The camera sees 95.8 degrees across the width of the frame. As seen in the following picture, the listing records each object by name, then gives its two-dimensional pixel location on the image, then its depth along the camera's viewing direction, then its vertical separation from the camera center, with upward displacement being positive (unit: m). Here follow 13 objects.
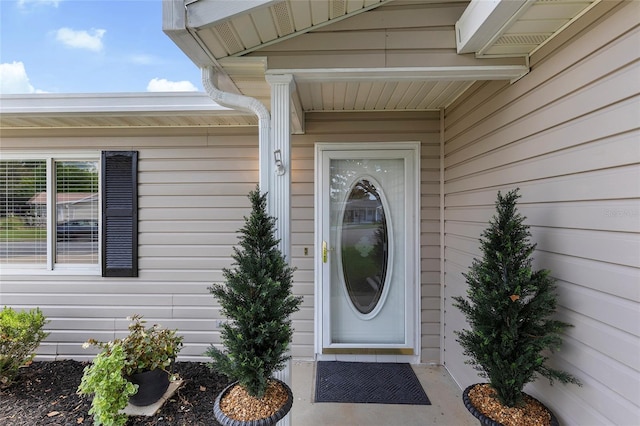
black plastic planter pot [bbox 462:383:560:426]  1.40 -1.02
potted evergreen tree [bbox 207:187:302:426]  1.55 -0.62
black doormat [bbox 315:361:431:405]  2.33 -1.47
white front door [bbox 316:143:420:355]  2.89 -0.32
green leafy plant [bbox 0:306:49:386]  2.42 -1.10
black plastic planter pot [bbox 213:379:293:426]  1.49 -1.08
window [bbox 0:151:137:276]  2.98 +0.03
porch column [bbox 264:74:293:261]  1.81 +0.35
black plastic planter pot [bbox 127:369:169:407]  2.17 -1.31
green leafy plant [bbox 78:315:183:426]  1.93 -1.11
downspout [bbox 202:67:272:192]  1.83 +0.69
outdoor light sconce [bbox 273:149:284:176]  1.79 +0.32
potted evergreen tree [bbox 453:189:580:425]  1.42 -0.56
